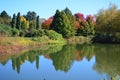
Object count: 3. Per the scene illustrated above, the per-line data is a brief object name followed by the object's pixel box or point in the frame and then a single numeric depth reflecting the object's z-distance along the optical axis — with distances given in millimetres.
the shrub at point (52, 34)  25801
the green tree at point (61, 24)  28958
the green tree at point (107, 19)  26947
